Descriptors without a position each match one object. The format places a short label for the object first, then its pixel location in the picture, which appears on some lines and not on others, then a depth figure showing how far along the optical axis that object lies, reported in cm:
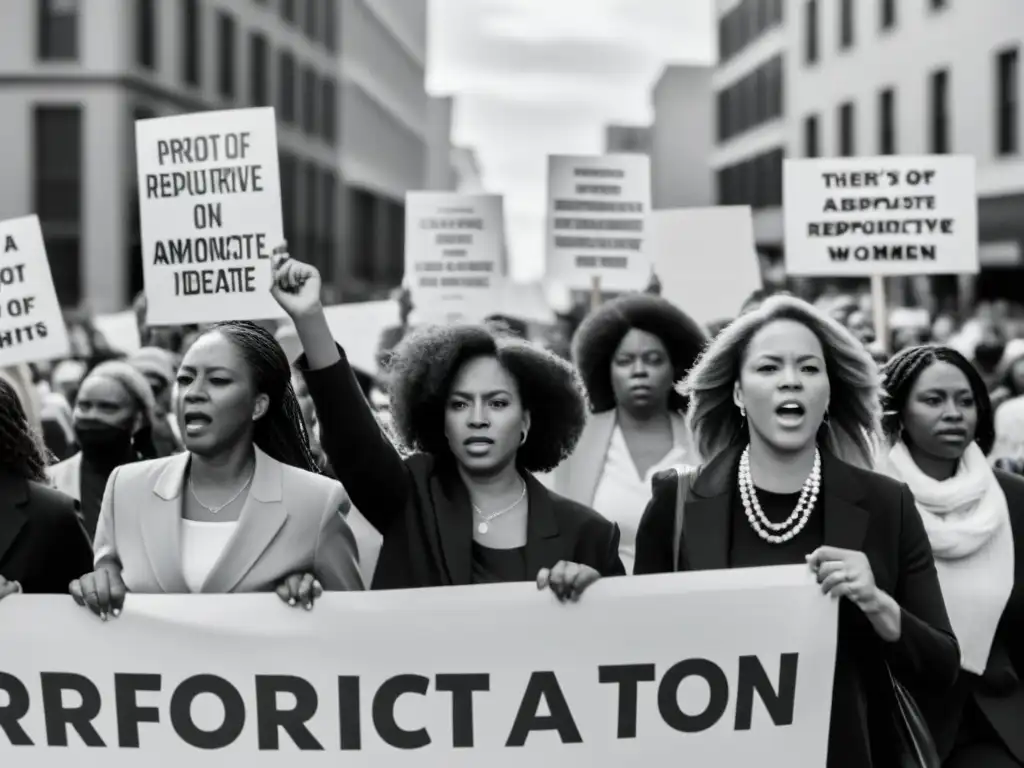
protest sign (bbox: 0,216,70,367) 714
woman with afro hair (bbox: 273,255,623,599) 403
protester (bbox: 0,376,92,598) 434
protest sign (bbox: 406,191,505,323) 1123
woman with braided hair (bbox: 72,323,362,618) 405
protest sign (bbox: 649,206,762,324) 1105
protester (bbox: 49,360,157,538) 636
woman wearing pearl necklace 388
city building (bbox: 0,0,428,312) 3494
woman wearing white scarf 470
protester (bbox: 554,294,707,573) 594
